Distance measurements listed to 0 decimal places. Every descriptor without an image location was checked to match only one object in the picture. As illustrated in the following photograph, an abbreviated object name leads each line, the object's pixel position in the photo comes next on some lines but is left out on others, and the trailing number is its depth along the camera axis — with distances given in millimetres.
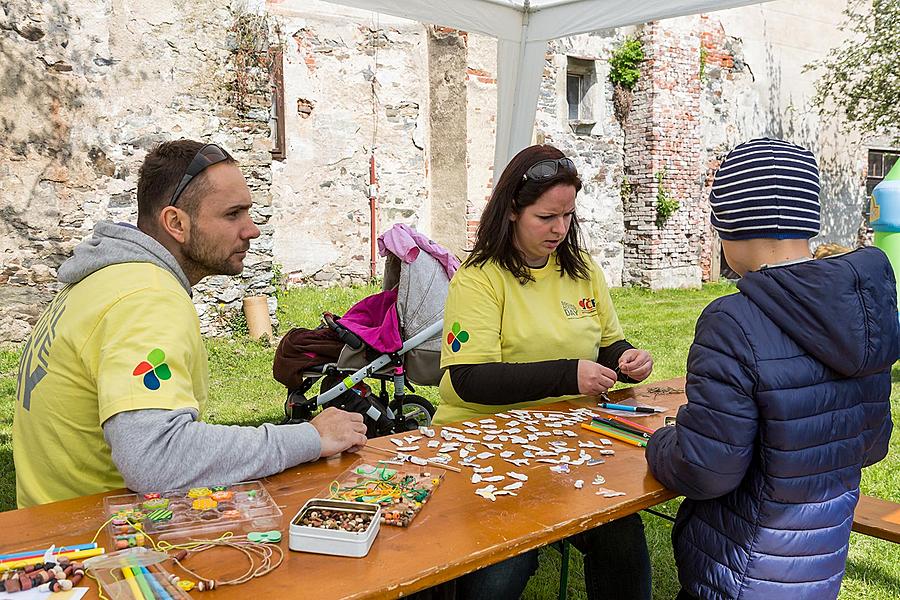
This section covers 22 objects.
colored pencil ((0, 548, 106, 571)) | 1470
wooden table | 1456
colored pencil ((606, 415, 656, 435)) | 2481
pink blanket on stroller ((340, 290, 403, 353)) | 4512
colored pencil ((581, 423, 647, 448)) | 2379
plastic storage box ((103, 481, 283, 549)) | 1622
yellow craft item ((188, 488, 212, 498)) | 1775
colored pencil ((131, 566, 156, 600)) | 1365
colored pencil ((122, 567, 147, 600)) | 1365
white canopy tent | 4498
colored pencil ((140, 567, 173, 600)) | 1363
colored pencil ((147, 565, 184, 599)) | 1374
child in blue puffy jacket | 1782
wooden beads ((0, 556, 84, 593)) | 1392
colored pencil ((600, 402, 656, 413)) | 2764
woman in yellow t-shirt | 2836
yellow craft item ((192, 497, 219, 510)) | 1716
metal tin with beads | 1544
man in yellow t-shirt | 1751
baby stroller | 4516
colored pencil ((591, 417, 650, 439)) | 2457
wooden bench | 2766
